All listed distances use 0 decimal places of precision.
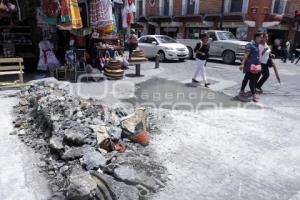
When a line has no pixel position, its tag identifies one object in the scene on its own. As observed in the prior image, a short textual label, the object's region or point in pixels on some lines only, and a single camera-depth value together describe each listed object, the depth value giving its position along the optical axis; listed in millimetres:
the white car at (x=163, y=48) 17609
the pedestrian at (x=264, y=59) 8703
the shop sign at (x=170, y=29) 31997
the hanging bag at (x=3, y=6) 10337
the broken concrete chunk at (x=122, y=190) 3732
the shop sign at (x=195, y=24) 28581
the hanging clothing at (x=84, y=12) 10914
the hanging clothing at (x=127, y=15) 12446
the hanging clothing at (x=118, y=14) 12277
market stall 10108
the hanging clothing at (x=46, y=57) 11973
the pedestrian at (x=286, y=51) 21906
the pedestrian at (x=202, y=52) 10132
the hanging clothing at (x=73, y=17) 9477
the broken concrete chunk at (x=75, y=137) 4797
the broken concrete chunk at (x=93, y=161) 4238
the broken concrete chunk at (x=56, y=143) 4801
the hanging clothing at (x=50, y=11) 9914
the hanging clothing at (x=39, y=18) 11297
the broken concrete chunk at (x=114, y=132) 5120
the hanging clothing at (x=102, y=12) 10664
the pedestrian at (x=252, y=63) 8344
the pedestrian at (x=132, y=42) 15164
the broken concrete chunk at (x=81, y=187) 3608
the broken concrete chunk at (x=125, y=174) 4004
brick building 24422
